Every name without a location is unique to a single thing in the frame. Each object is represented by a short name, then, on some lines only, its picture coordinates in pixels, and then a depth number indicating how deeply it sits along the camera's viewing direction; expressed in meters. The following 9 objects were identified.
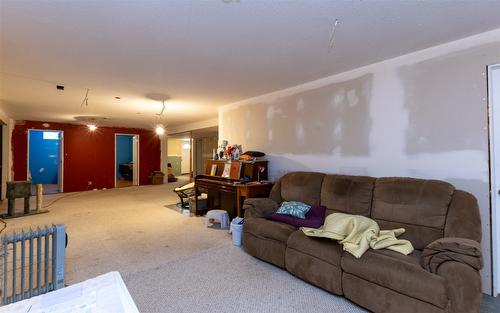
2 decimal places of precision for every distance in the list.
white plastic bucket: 3.22
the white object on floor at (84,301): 0.98
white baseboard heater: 1.66
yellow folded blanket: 1.97
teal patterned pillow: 2.87
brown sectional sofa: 1.58
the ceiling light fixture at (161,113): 4.63
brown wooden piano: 3.76
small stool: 4.01
